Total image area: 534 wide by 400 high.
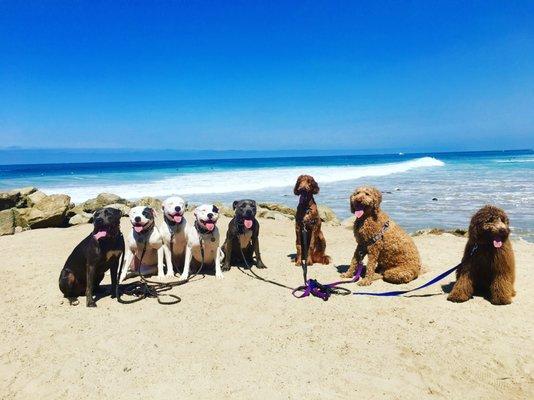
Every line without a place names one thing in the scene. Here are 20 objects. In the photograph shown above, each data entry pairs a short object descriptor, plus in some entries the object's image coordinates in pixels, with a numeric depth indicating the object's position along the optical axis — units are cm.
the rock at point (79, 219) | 1117
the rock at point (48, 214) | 1064
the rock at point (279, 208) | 1394
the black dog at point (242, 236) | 631
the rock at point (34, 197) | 1273
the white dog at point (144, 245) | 570
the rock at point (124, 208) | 1228
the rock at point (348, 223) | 1150
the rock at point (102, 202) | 1434
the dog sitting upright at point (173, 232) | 593
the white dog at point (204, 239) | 594
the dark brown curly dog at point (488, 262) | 440
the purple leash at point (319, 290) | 521
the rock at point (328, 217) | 1200
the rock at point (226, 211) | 1247
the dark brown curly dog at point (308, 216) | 673
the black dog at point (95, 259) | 485
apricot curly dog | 562
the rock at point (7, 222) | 995
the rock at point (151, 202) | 1456
